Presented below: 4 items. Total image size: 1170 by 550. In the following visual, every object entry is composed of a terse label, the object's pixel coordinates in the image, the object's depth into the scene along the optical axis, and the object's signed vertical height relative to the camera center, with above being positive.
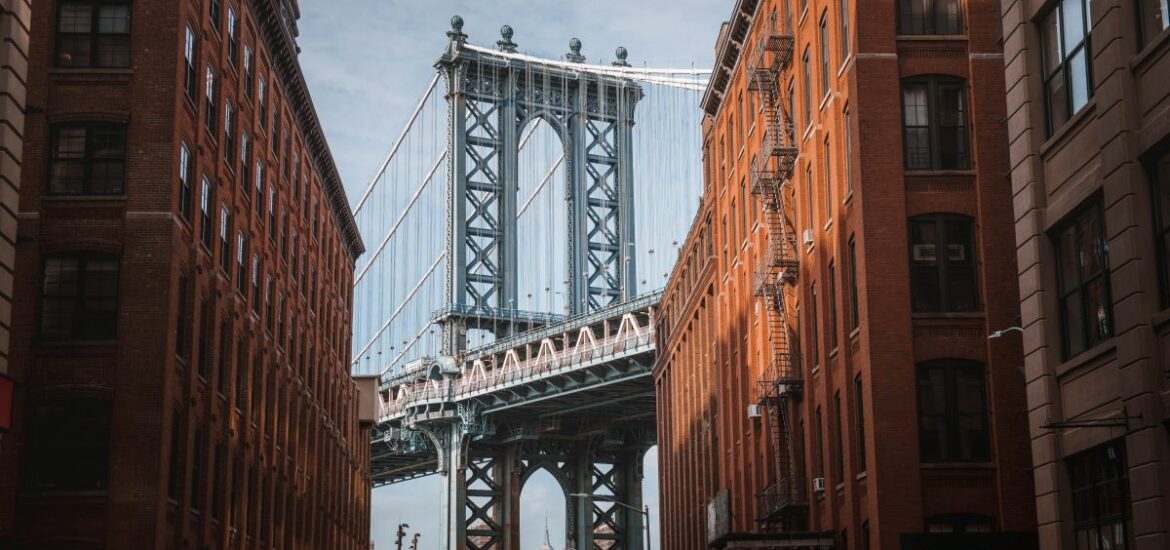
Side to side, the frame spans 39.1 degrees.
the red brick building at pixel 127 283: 37.22 +9.38
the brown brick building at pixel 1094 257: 21.98 +5.77
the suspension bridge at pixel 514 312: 114.88 +25.52
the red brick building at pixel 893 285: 37.06 +9.01
